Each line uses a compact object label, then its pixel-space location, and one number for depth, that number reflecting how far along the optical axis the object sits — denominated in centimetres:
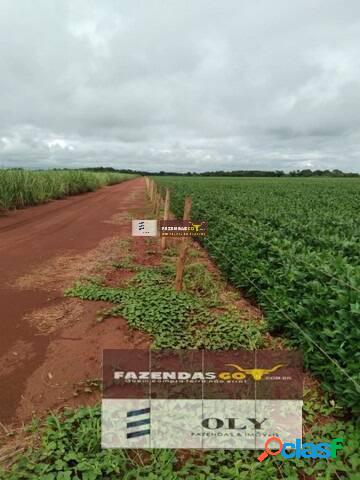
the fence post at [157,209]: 1275
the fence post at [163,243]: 726
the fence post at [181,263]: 447
